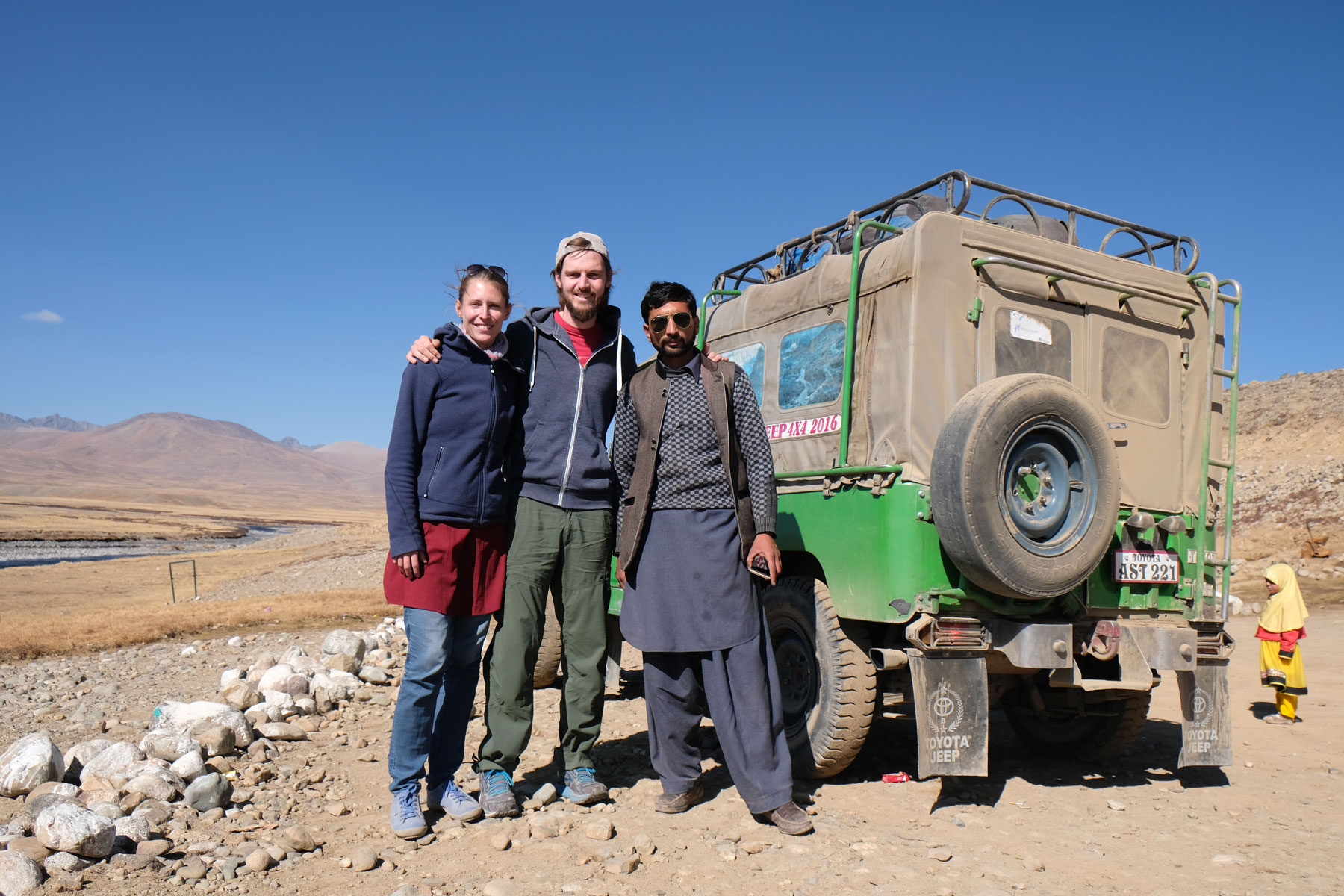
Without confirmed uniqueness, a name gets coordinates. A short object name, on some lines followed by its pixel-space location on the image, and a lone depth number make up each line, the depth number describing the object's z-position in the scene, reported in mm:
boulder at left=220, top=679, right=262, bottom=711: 5777
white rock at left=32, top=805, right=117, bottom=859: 3156
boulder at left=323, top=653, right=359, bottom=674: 6969
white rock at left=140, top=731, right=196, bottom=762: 4238
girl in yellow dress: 6699
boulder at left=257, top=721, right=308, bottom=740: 5137
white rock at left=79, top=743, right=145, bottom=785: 4039
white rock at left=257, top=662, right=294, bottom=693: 6043
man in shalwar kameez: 3805
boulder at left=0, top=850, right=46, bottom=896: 2914
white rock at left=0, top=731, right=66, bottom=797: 3969
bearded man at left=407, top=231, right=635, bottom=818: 3842
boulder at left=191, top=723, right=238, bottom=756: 4582
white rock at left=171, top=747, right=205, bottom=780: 4090
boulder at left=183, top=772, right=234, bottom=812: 3834
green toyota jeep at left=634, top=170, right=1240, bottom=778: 3984
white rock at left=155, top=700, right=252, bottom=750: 4688
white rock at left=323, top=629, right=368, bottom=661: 7504
